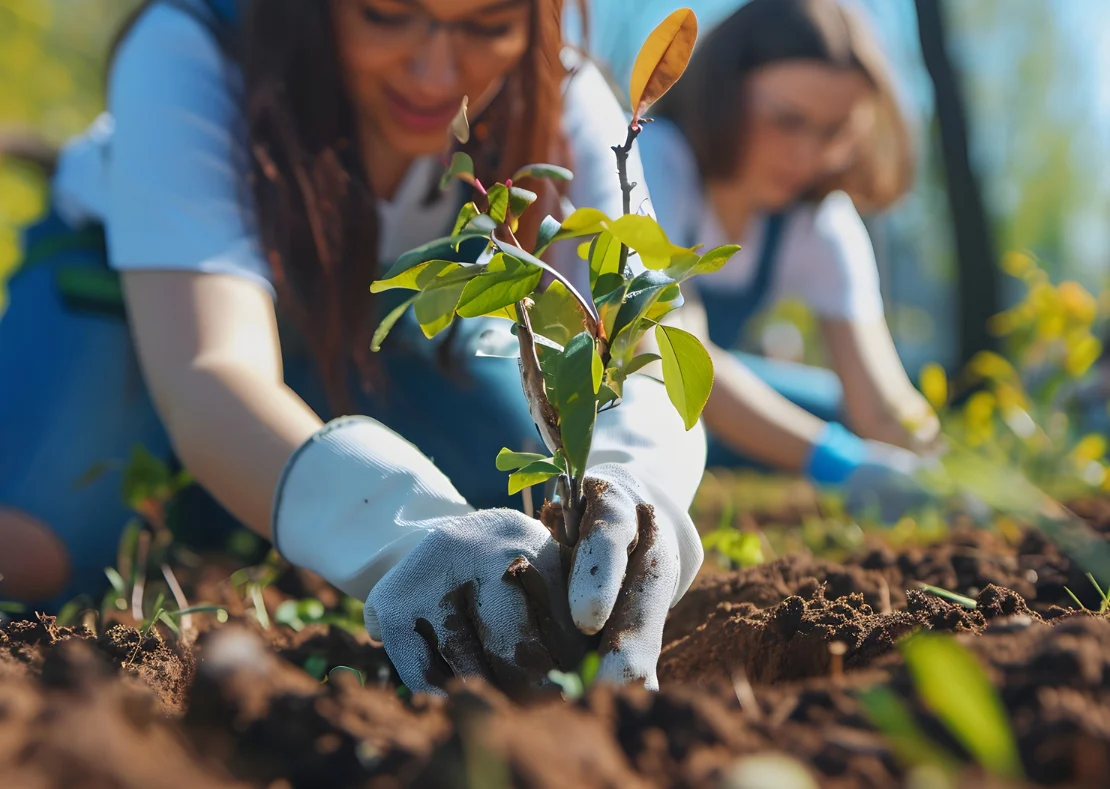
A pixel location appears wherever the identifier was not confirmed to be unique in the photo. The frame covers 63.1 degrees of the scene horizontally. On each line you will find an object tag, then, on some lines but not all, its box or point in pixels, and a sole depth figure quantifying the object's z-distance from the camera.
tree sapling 0.82
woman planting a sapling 0.97
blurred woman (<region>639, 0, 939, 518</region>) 2.93
